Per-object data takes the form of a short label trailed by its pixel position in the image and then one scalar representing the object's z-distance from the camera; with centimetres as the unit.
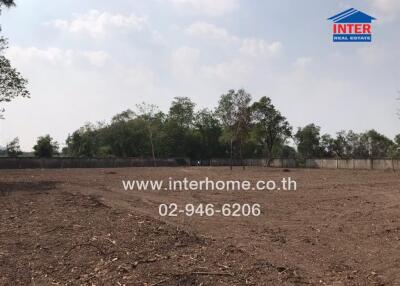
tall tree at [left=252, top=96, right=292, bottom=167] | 6009
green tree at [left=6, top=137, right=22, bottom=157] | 6650
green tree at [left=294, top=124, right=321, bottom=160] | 7770
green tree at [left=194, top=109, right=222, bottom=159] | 8019
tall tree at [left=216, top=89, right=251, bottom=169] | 4566
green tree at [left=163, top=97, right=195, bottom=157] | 7819
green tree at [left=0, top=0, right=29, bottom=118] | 2094
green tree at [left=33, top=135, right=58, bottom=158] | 6412
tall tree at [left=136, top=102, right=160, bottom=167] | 6881
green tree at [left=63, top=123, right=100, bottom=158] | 7306
